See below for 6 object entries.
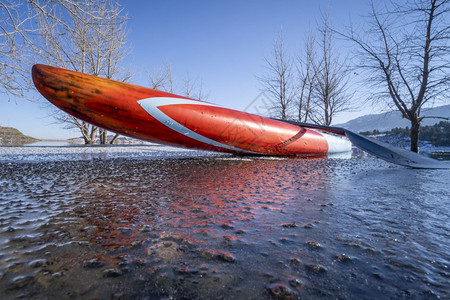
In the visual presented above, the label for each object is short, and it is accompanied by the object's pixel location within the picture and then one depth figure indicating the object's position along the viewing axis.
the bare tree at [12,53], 4.77
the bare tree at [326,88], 13.23
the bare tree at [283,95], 15.59
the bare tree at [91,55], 11.62
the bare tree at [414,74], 6.60
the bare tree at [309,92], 14.19
